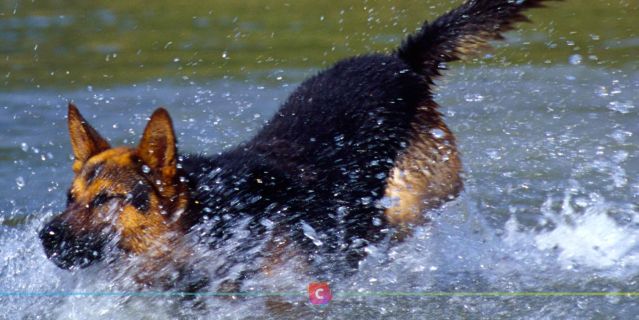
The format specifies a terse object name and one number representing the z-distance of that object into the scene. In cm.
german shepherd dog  924
